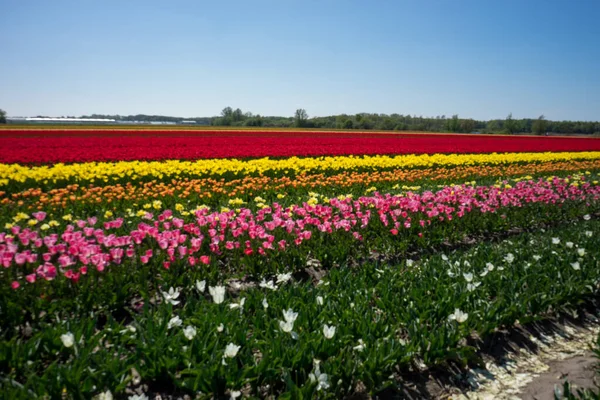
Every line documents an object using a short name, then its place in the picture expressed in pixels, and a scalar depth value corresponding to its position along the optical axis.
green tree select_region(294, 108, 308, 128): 72.81
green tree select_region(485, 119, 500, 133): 88.88
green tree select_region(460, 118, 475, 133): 79.44
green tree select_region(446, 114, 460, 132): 79.74
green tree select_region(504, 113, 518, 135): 75.94
